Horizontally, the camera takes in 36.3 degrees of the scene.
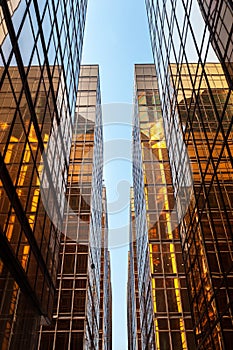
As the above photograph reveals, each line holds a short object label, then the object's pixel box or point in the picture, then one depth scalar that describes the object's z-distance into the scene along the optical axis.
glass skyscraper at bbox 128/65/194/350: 34.72
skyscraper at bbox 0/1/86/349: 12.51
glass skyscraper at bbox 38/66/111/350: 35.62
